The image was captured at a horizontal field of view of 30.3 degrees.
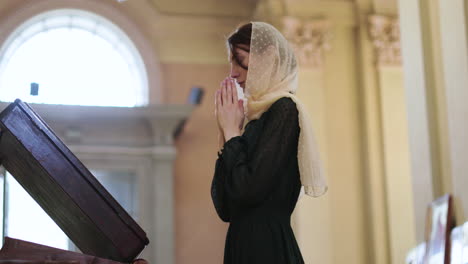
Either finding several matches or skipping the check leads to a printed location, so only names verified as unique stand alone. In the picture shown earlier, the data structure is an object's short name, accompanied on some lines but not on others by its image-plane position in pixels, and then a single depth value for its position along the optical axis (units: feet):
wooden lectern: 9.28
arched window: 35.27
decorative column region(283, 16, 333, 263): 32.45
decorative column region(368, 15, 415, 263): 32.65
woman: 9.33
